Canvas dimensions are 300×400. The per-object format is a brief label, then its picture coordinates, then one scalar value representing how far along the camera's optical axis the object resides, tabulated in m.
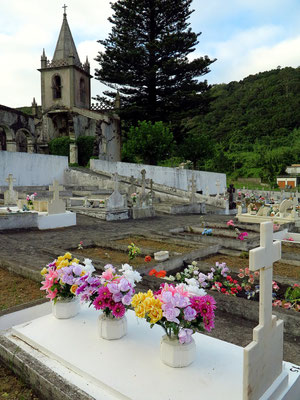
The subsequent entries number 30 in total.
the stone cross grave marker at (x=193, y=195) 16.92
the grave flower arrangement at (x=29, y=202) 10.73
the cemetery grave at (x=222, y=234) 7.20
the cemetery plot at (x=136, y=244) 5.99
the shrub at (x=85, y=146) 28.80
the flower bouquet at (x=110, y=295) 2.59
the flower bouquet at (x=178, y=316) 2.26
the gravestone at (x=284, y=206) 11.20
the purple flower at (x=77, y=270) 2.90
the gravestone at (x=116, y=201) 12.79
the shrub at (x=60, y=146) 28.83
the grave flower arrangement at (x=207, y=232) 8.38
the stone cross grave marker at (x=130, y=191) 16.03
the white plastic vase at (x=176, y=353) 2.31
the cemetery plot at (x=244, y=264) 5.40
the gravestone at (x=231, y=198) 18.19
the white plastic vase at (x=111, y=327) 2.68
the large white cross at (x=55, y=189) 10.29
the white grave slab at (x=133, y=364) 2.11
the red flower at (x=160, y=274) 4.74
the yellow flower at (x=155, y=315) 2.25
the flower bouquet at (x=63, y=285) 2.95
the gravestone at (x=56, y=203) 10.26
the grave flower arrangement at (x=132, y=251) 5.90
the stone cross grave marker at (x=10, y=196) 12.75
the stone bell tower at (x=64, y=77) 32.59
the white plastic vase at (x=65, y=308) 3.07
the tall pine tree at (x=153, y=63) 31.16
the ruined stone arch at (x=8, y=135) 25.52
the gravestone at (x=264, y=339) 1.93
